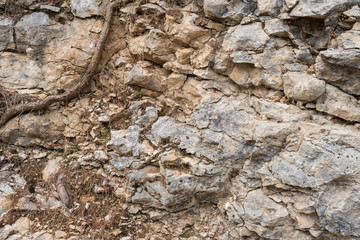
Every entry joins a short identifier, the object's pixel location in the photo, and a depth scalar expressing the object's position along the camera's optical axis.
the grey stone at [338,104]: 3.55
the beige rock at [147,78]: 4.86
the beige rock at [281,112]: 3.76
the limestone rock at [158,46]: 4.77
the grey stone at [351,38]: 3.44
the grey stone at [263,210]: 3.63
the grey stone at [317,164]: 3.34
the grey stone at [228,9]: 4.25
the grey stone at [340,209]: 3.34
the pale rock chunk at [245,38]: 4.07
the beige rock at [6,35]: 5.27
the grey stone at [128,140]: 4.48
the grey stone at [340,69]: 3.45
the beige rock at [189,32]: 4.57
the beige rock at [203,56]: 4.49
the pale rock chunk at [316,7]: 3.54
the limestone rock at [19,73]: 5.23
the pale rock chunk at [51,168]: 4.85
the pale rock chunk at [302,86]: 3.62
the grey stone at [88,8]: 5.36
